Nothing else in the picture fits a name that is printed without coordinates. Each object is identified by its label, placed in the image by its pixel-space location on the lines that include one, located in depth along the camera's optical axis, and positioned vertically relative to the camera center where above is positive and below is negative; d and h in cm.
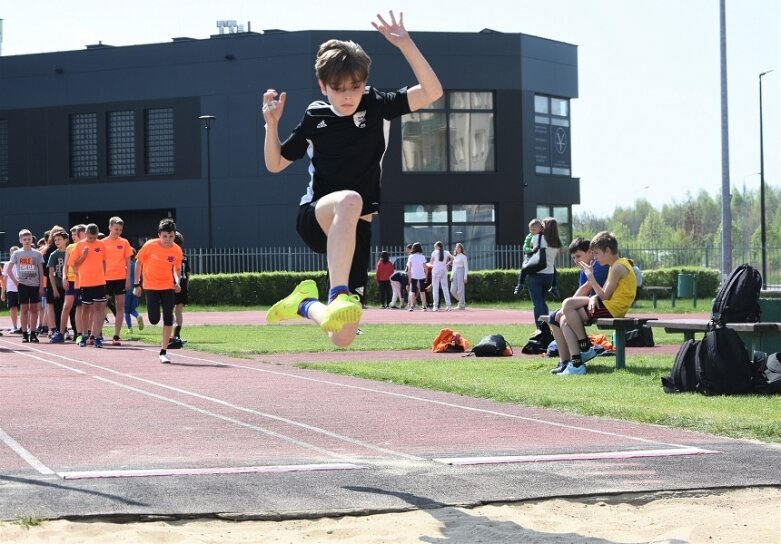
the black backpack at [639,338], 1842 -95
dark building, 4584 +516
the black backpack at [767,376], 1180 -98
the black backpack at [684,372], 1207 -95
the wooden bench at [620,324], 1395 -56
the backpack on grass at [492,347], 1753 -101
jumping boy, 686 +71
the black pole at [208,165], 4394 +396
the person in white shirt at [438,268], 3403 +19
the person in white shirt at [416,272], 3459 +9
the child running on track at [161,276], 1692 +3
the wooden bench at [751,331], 1227 -59
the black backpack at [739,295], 1252 -23
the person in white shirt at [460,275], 3525 +0
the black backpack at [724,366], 1181 -87
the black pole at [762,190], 5106 +360
